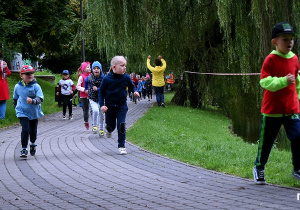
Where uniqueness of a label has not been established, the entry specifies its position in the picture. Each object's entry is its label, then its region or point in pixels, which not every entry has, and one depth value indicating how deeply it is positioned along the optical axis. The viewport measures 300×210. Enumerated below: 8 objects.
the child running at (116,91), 10.75
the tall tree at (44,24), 27.44
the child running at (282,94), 6.53
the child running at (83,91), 15.25
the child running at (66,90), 19.56
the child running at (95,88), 13.88
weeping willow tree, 13.46
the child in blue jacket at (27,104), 10.23
